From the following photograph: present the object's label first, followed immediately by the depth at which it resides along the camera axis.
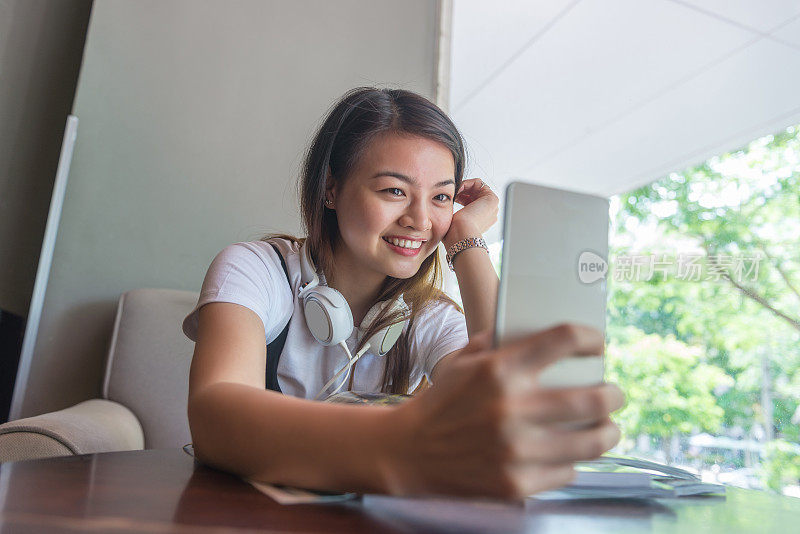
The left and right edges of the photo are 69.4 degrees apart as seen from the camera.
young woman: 0.33
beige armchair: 1.33
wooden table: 0.37
